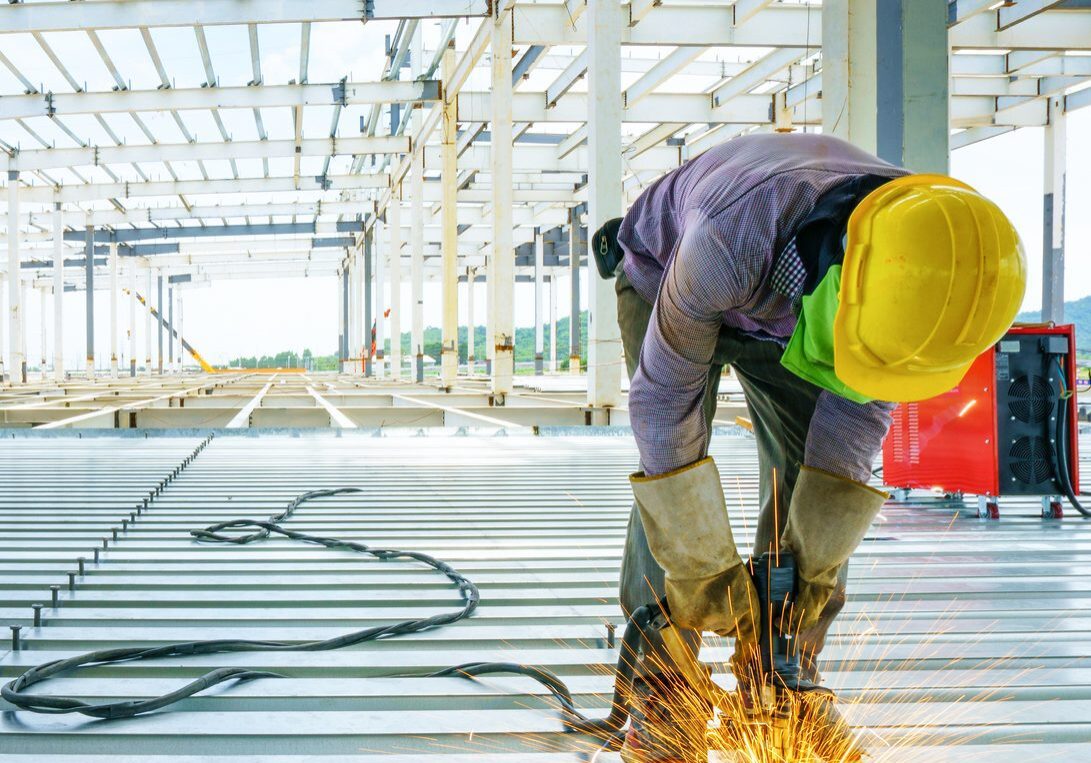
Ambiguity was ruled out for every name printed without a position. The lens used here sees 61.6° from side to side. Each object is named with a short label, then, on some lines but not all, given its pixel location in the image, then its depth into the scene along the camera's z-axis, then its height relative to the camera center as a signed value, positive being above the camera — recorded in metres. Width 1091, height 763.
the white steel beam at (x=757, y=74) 11.85 +3.88
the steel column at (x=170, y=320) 36.69 +1.60
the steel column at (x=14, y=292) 17.44 +1.38
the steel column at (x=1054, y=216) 12.50 +1.97
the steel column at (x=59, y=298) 19.84 +1.36
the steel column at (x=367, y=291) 24.16 +1.78
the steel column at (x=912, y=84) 5.02 +1.51
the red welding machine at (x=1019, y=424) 4.19 -0.32
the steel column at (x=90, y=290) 22.56 +1.77
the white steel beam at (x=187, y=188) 18.70 +3.56
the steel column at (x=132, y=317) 27.44 +1.30
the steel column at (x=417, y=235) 16.02 +2.21
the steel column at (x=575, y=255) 22.62 +2.56
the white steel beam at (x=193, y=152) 15.83 +3.61
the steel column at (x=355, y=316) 27.58 +1.39
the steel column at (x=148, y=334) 31.42 +0.92
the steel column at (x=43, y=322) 30.07 +1.42
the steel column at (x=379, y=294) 22.63 +1.64
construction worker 1.26 +0.03
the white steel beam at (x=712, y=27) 10.46 +3.79
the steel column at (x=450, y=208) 13.50 +2.27
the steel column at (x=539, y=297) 26.89 +1.84
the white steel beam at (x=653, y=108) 13.82 +3.79
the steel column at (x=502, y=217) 10.68 +1.69
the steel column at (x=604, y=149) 8.46 +1.95
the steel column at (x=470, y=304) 30.19 +1.80
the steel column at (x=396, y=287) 18.72 +1.52
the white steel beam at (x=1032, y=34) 10.25 +3.62
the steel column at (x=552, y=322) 29.67 +1.20
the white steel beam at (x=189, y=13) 10.39 +3.96
